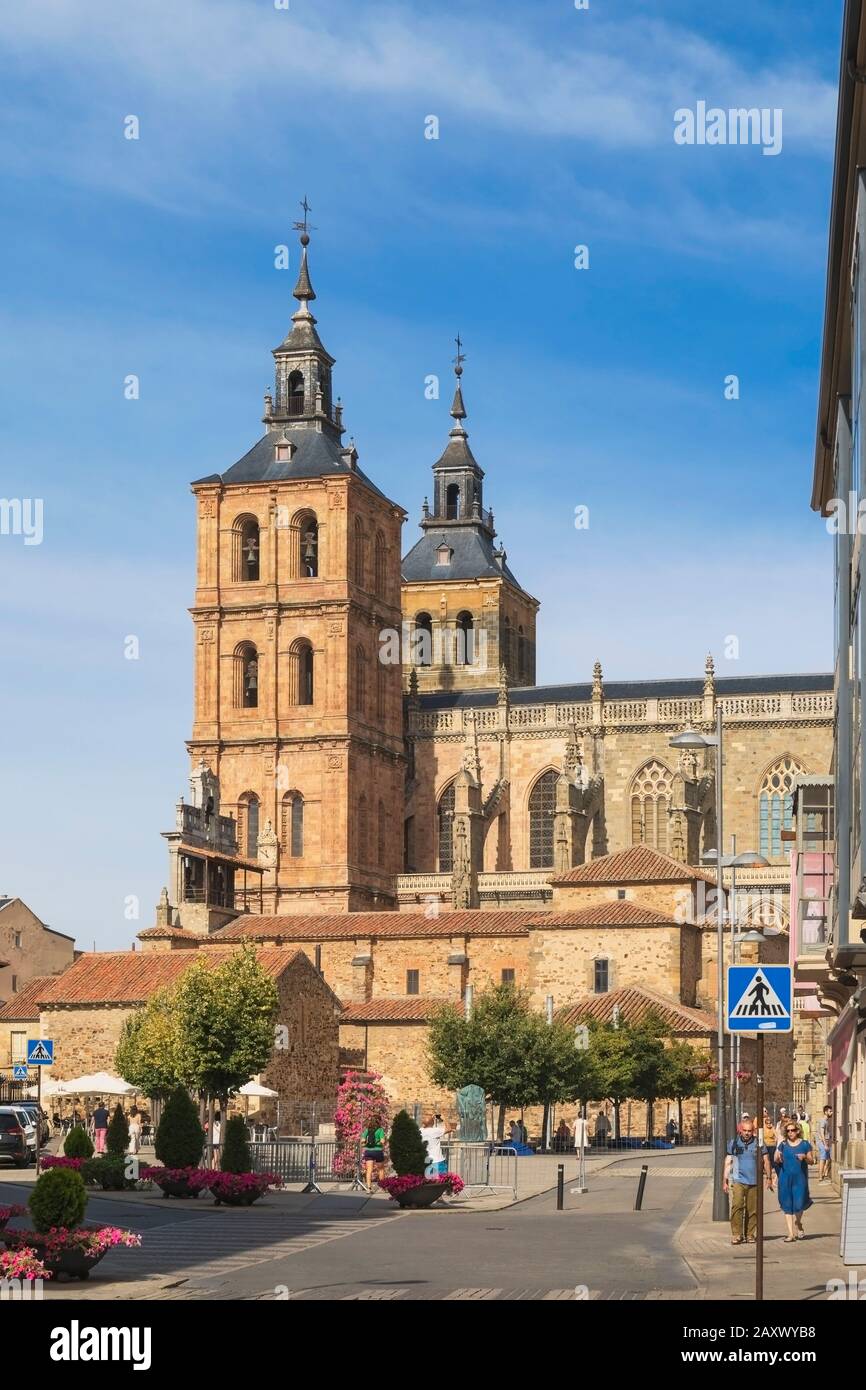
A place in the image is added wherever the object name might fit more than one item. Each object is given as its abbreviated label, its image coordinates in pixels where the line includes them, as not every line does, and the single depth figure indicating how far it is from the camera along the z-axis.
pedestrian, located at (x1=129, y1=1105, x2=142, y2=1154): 47.10
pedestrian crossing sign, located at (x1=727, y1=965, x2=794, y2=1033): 17.86
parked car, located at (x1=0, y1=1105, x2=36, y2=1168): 45.19
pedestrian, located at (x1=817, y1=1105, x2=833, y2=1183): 41.53
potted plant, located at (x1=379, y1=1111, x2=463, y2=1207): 31.97
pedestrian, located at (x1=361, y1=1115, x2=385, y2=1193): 36.81
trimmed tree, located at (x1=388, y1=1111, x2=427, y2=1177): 32.53
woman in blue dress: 24.88
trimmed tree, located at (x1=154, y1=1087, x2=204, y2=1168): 36.19
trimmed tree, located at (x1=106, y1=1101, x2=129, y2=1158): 38.75
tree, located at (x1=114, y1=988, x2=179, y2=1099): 53.50
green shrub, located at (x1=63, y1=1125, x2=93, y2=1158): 35.59
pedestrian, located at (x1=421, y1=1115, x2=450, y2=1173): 35.89
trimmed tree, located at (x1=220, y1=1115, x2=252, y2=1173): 34.00
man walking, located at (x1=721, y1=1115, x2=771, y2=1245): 24.33
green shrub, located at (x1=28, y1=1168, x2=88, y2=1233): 19.80
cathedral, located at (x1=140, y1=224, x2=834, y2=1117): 81.00
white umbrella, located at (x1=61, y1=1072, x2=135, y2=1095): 51.06
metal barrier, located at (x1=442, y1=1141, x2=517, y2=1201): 38.68
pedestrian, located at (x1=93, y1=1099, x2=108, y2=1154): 48.50
